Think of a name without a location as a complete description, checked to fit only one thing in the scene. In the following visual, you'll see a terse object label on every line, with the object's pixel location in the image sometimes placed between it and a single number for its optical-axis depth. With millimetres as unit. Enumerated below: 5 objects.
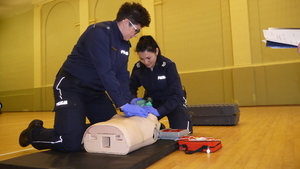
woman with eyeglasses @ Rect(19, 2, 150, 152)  1578
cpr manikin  1465
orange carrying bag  1650
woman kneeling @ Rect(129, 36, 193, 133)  2104
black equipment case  2965
